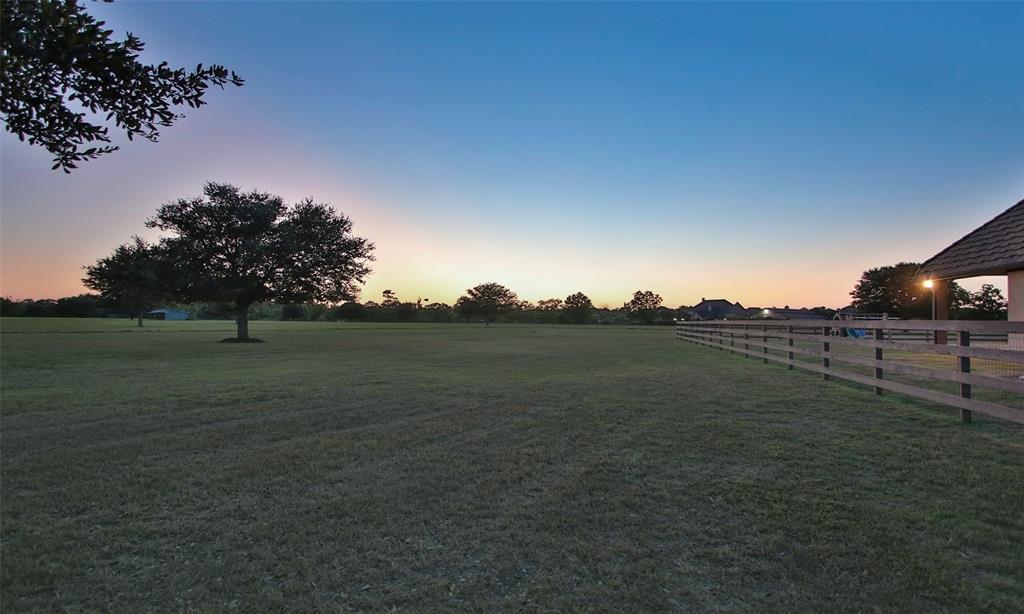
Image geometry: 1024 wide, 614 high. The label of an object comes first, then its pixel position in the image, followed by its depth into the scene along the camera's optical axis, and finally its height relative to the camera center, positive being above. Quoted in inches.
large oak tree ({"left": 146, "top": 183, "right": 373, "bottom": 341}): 1050.1 +163.3
